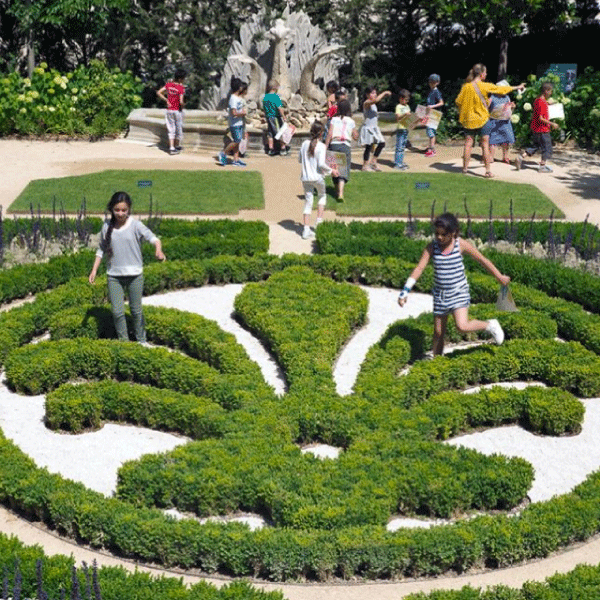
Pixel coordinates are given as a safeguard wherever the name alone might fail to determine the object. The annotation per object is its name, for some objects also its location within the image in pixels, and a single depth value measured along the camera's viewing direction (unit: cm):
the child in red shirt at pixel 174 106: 2053
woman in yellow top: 1877
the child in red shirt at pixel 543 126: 1941
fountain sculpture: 2150
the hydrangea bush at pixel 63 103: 2170
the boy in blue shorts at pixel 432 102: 2034
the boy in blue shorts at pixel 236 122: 1947
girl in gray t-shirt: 1105
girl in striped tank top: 1060
